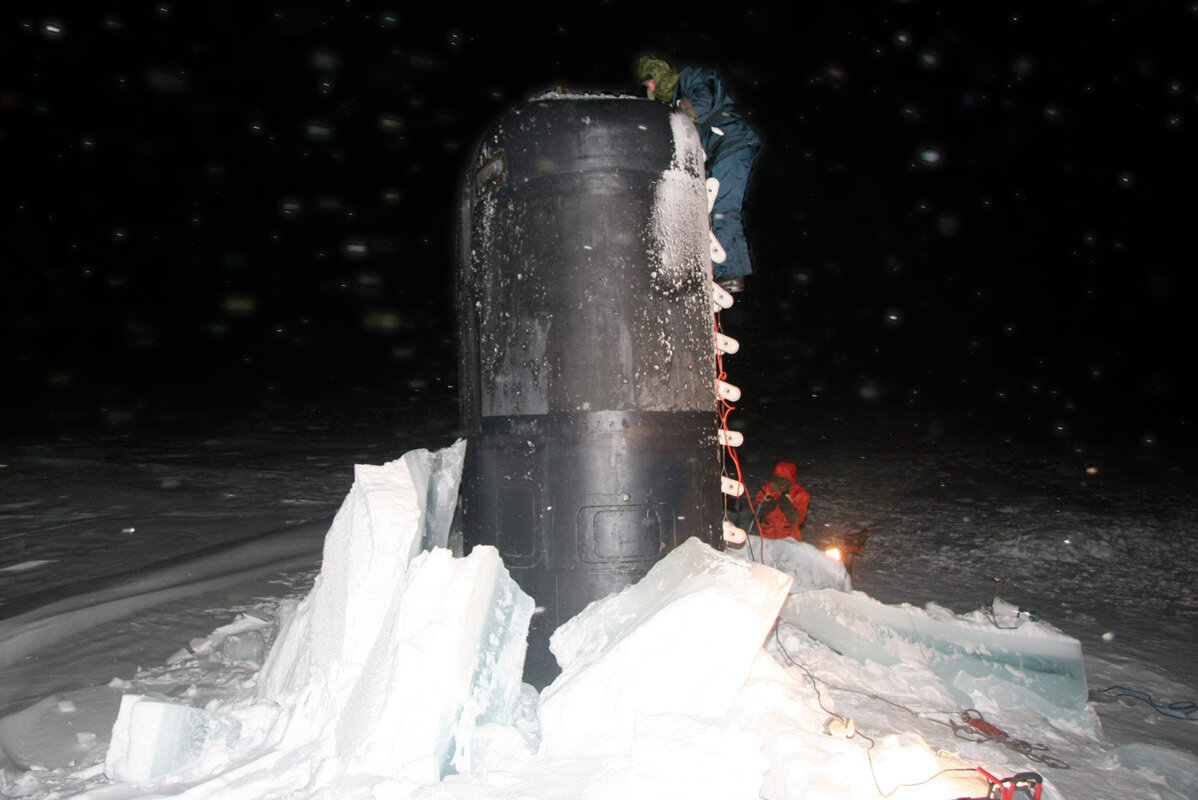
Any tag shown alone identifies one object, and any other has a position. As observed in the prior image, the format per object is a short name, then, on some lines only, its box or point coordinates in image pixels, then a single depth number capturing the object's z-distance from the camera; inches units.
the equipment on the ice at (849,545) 248.1
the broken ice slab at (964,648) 148.3
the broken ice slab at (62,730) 118.4
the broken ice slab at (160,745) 104.1
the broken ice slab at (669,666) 99.7
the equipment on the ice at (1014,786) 97.3
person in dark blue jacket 151.7
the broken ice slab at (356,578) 115.6
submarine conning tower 128.2
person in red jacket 264.2
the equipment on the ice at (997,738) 127.4
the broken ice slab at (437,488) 136.6
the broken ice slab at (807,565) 208.8
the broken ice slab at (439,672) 95.8
